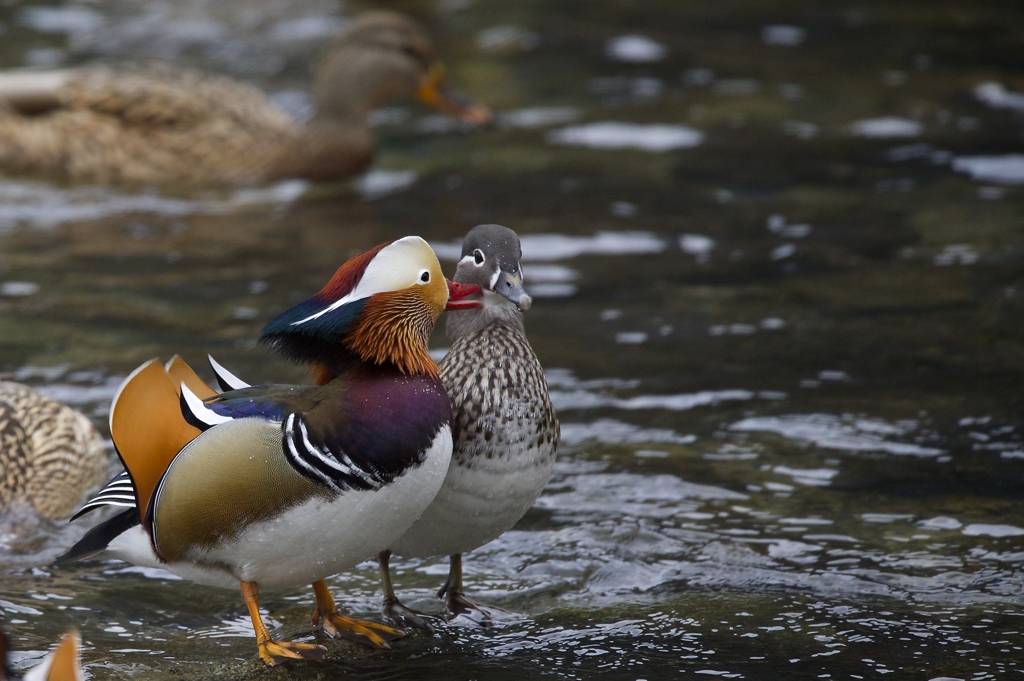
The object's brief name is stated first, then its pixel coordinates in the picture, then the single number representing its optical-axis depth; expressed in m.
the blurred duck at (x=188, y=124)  20.69
